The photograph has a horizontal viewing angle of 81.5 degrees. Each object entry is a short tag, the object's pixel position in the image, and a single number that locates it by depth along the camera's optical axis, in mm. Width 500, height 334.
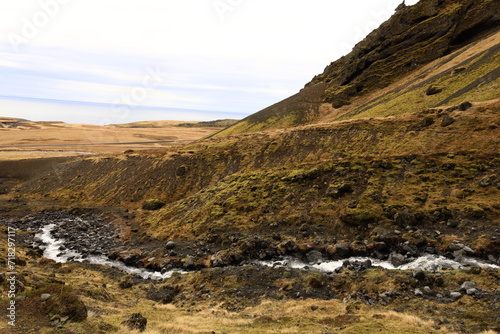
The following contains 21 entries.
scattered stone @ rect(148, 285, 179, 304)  28666
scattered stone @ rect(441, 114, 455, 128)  46469
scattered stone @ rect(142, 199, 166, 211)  57281
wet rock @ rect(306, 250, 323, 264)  32284
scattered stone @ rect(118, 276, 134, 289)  32031
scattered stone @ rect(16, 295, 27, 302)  20006
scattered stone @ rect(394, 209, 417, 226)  33469
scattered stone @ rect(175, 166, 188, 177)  65438
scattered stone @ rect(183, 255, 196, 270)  35250
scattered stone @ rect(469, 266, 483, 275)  23406
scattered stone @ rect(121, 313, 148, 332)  18781
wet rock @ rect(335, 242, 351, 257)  32188
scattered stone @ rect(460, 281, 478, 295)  21344
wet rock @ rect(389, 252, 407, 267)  28750
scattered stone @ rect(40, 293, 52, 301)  20192
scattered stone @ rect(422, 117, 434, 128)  49031
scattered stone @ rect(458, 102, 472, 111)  48306
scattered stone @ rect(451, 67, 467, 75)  78225
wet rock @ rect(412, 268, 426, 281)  24516
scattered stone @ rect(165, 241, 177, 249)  39906
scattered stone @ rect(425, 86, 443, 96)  74425
